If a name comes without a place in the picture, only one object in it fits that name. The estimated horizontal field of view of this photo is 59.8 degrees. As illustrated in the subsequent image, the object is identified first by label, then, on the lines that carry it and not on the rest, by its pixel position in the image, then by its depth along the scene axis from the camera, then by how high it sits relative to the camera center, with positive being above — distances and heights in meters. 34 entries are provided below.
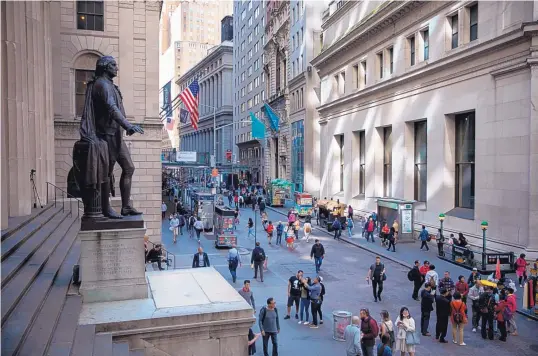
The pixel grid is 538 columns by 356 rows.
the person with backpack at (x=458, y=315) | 11.84 -3.75
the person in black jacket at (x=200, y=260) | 17.55 -3.44
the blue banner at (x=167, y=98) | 34.75 +6.05
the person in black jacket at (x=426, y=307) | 12.41 -3.72
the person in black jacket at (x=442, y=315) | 12.00 -3.79
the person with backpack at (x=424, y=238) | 25.12 -3.77
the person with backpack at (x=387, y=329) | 9.81 -3.43
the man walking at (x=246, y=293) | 12.23 -3.26
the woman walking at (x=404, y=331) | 10.55 -3.69
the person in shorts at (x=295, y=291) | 13.77 -3.63
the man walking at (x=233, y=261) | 18.00 -3.56
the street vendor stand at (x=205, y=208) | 30.75 -2.63
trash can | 12.05 -3.99
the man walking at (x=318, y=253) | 19.56 -3.54
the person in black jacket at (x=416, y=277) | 15.52 -3.62
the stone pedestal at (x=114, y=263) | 7.77 -1.59
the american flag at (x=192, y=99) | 36.00 +5.41
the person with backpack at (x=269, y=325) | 10.84 -3.66
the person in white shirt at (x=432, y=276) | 14.16 -3.35
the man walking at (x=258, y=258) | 18.42 -3.55
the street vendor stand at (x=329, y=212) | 32.40 -3.19
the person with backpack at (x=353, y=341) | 9.70 -3.61
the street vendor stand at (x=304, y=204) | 38.56 -2.96
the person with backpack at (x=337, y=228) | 28.76 -3.76
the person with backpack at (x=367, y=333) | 10.16 -3.58
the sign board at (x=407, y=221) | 27.58 -3.14
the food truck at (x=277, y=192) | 48.66 -2.46
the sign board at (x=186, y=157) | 47.54 +1.24
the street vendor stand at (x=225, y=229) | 25.39 -3.34
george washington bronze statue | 7.83 +0.50
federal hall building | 22.59 +4.71
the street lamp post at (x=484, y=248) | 19.25 -3.43
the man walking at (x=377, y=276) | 15.42 -3.58
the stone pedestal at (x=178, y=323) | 6.98 -2.36
